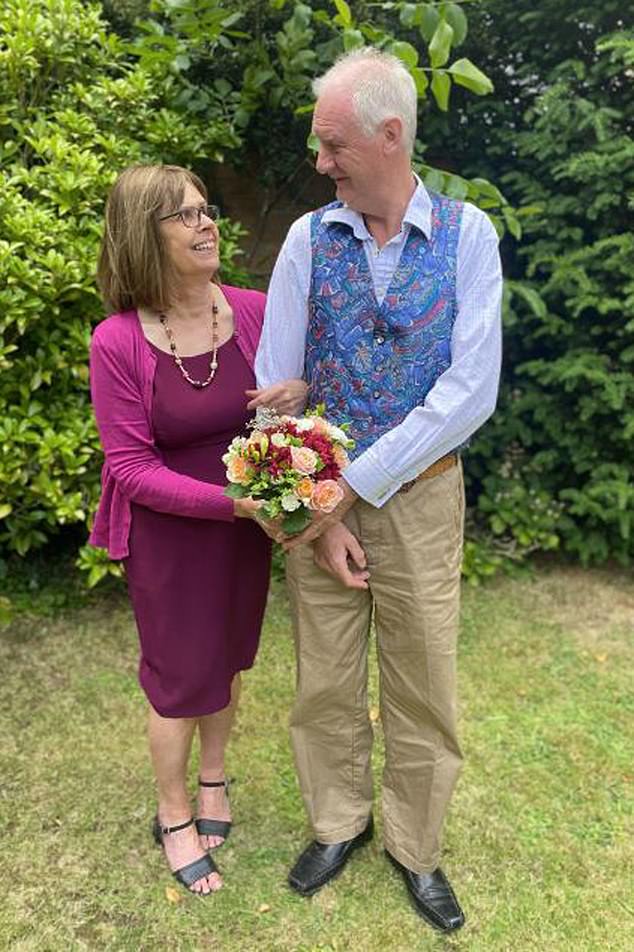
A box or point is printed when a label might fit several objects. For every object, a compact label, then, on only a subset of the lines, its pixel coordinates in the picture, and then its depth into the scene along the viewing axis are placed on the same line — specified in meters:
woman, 2.04
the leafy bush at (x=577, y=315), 3.91
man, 1.86
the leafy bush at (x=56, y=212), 3.34
